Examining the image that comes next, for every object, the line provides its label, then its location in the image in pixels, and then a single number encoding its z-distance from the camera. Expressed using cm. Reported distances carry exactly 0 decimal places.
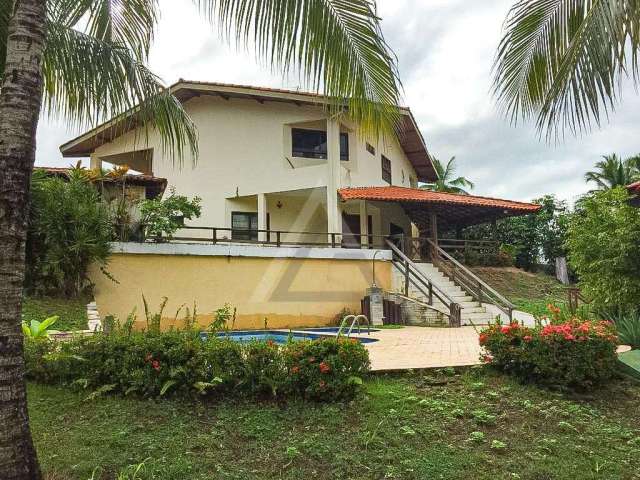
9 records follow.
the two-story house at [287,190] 1461
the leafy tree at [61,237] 1036
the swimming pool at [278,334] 1031
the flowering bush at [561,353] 531
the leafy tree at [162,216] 1280
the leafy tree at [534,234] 2405
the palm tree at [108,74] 288
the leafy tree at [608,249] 820
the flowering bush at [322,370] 481
